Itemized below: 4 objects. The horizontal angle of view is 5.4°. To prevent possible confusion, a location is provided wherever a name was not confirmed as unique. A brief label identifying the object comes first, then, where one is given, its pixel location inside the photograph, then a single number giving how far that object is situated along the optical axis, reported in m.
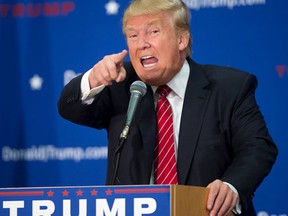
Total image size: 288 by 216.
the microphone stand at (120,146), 9.66
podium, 9.42
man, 9.91
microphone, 9.66
